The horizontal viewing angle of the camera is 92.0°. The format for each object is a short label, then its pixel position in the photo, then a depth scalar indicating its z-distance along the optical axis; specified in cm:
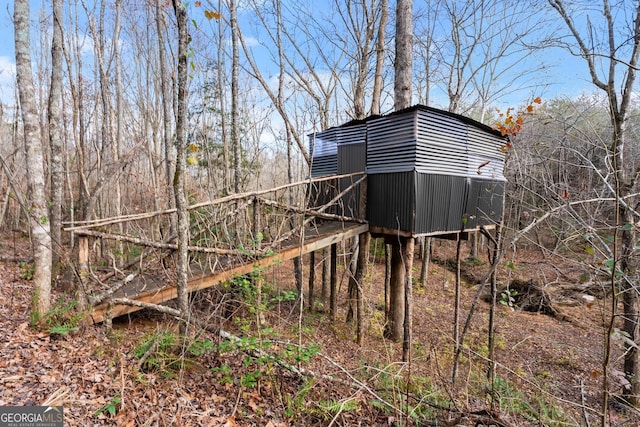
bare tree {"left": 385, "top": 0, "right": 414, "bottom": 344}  670
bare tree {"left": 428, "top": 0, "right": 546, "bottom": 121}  1260
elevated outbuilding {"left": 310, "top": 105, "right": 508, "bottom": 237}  578
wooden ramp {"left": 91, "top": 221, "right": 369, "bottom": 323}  439
